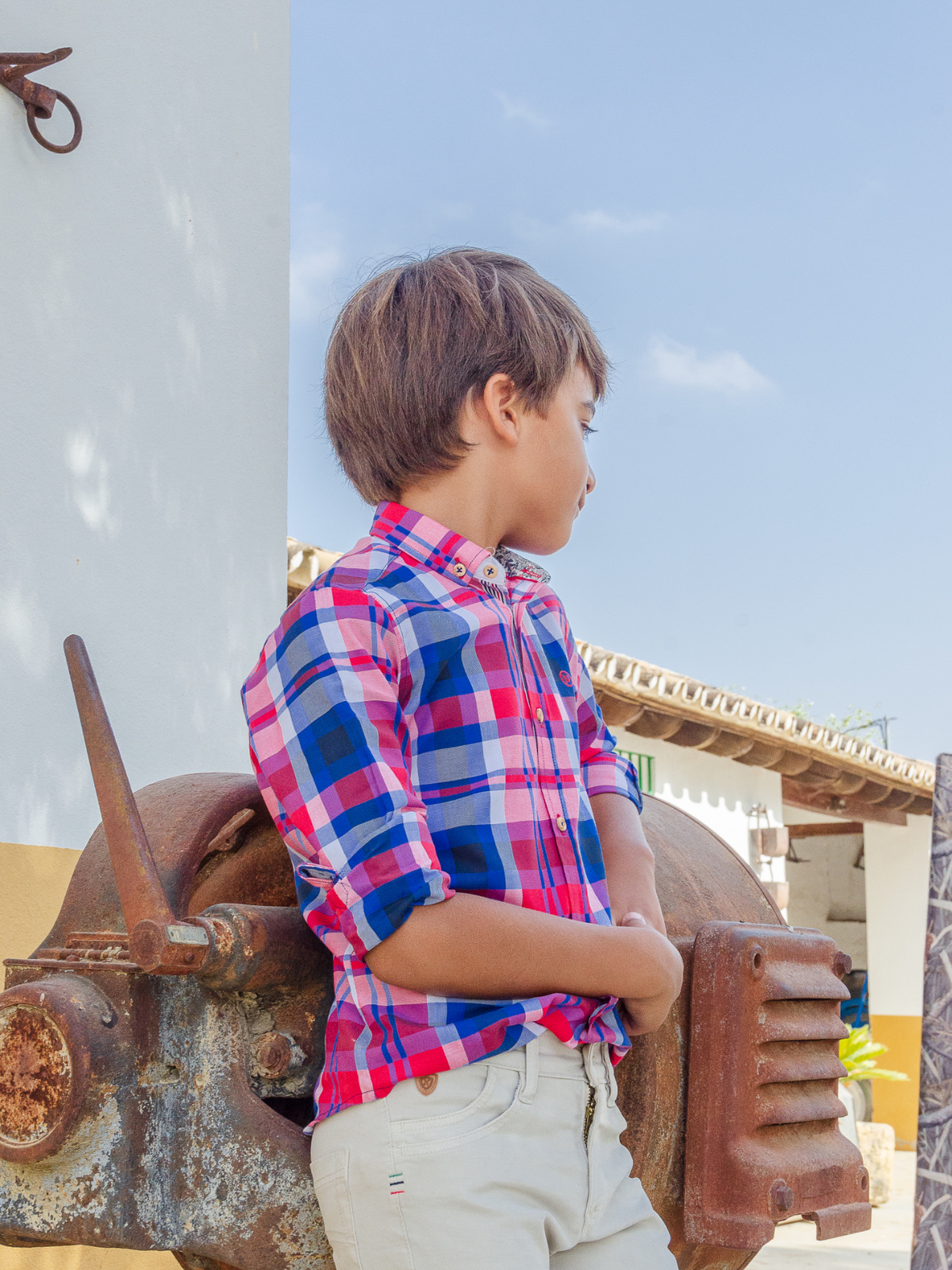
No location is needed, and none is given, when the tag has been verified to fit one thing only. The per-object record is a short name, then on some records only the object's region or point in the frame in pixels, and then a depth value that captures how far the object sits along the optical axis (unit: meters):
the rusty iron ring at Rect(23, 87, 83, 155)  2.91
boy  1.18
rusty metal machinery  1.31
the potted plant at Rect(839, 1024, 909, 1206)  8.12
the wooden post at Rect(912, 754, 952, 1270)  2.40
